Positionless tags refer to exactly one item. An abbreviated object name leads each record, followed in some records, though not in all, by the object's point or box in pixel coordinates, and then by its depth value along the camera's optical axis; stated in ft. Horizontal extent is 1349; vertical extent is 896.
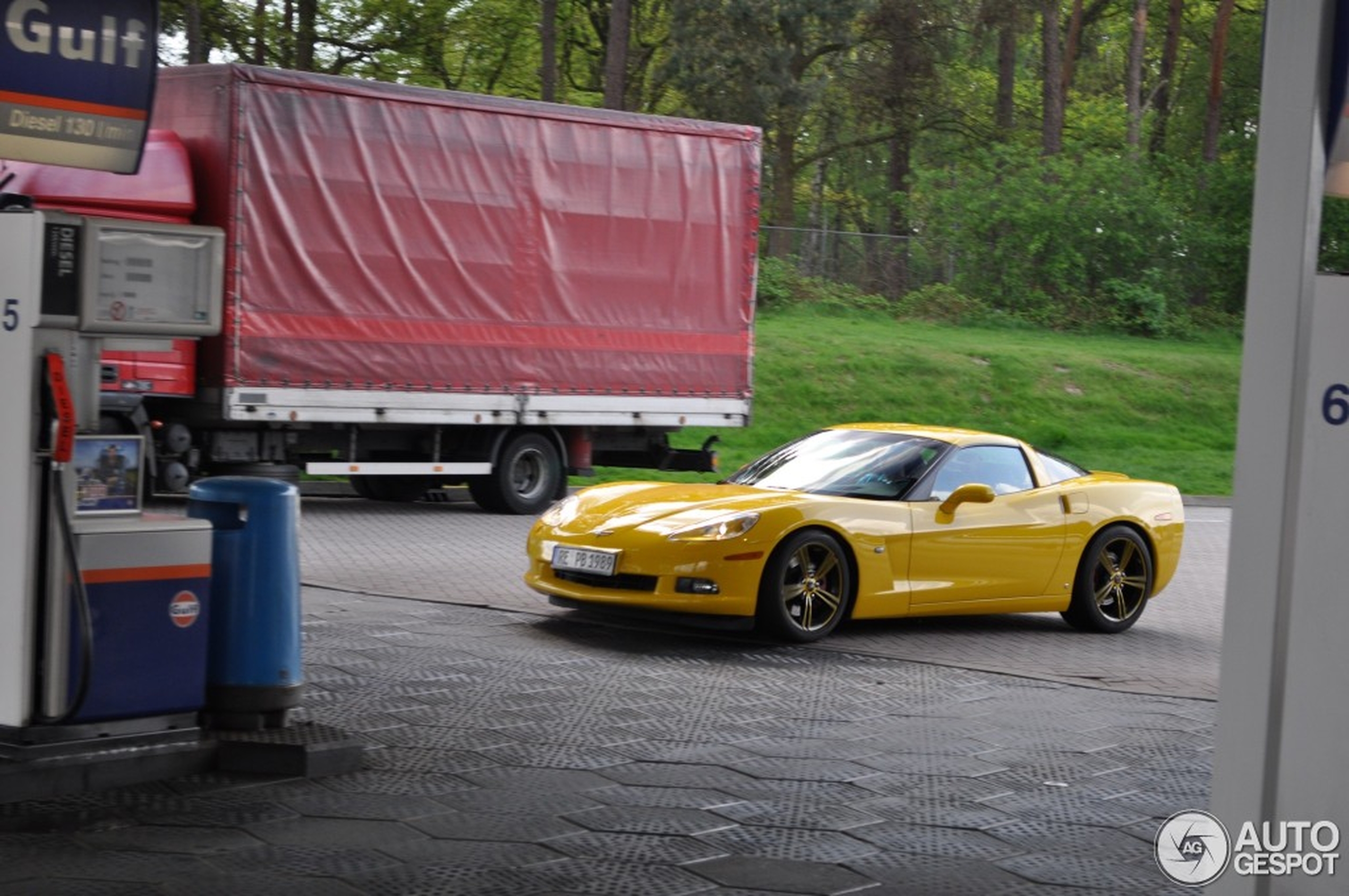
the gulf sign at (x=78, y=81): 23.11
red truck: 54.60
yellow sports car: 34.35
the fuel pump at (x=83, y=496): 20.94
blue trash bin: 23.39
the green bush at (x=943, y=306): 125.70
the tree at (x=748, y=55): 127.13
